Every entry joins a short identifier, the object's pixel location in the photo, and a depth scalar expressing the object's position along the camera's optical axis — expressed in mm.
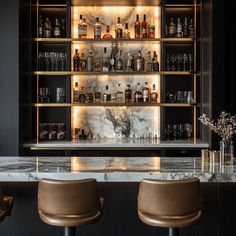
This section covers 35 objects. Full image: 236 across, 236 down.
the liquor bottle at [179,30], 5158
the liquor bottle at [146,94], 5168
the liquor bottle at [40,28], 5152
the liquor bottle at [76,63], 5117
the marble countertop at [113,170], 2527
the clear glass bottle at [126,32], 5176
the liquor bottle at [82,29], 5199
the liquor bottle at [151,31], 5156
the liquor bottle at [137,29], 5211
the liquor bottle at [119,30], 5168
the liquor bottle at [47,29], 5148
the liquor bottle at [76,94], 5168
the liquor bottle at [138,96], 5171
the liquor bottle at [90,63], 5125
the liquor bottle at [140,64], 5168
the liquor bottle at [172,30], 5170
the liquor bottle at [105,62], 5121
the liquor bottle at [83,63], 5152
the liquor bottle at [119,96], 5259
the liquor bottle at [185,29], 5180
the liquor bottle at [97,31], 5199
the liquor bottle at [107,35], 5203
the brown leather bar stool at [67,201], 2301
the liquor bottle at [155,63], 5129
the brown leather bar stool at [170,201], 2287
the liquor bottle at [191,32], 5160
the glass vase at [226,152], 2934
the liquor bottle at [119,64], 5172
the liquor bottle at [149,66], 5152
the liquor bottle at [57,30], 5146
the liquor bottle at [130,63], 5211
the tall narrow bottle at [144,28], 5188
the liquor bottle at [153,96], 5180
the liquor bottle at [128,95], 5211
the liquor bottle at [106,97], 5169
